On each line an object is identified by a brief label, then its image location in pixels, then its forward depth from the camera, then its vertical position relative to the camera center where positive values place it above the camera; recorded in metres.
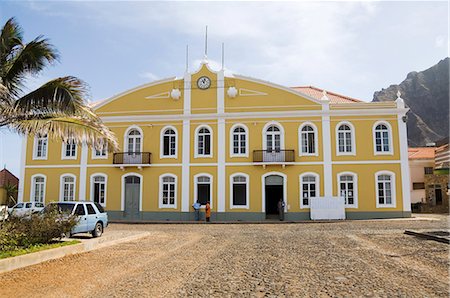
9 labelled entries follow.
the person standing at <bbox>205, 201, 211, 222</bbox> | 24.67 -0.57
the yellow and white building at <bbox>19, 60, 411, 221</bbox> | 25.33 +2.91
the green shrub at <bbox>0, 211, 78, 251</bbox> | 9.38 -0.66
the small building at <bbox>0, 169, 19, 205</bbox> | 33.22 +2.05
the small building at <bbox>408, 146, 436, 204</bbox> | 36.97 +2.71
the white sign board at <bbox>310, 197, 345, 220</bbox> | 24.39 -0.33
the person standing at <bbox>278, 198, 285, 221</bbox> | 24.75 -0.37
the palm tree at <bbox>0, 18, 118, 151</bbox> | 10.08 +2.49
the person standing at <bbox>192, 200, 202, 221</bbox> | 25.39 -0.43
